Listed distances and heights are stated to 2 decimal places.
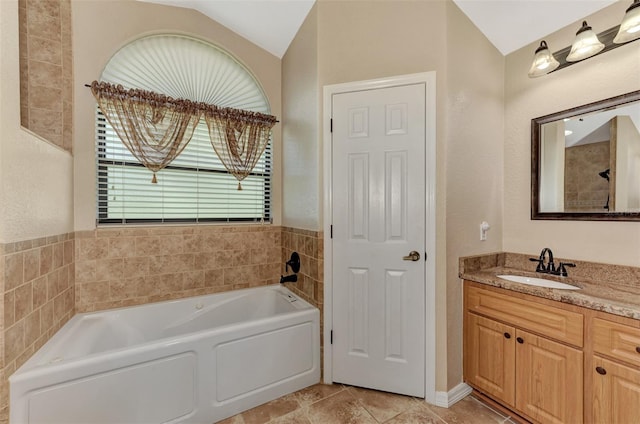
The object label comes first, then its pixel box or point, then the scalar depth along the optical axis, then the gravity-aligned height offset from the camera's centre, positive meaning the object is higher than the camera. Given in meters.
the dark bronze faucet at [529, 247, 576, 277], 1.76 -0.38
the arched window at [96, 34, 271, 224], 2.08 +0.45
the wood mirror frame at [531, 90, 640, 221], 1.56 +0.39
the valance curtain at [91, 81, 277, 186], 1.99 +0.72
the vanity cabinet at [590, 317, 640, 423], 1.17 -0.75
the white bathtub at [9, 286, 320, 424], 1.29 -0.92
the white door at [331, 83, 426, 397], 1.83 -0.20
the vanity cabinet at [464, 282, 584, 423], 1.37 -0.86
